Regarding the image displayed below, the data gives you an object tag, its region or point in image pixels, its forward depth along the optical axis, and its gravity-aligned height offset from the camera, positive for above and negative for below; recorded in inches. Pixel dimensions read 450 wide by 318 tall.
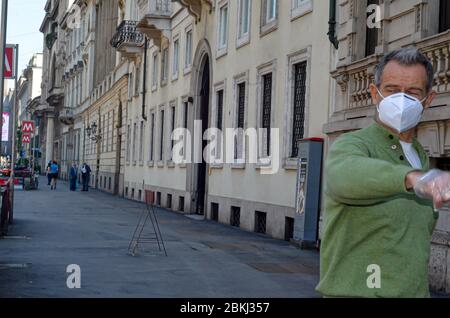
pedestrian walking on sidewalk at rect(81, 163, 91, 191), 1987.0 -22.6
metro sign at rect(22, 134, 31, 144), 1737.5 +49.6
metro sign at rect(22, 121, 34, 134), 1731.1 +70.6
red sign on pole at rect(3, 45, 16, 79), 729.6 +83.4
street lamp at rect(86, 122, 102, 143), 2176.9 +83.5
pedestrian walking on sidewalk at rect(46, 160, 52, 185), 2118.0 -26.5
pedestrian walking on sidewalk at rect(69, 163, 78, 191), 1995.4 -28.2
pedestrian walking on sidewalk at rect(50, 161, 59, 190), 2037.4 -19.2
